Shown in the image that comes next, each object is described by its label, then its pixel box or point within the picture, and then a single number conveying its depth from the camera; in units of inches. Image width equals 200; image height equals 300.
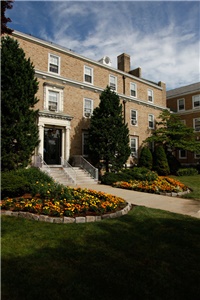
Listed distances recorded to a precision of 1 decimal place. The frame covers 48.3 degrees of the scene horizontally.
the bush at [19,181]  304.3
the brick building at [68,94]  658.8
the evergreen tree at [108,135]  647.8
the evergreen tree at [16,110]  452.4
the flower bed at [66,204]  239.9
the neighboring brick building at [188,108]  1188.5
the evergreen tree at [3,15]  194.7
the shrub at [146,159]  861.2
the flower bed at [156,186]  445.7
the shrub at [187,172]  829.8
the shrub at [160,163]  836.0
